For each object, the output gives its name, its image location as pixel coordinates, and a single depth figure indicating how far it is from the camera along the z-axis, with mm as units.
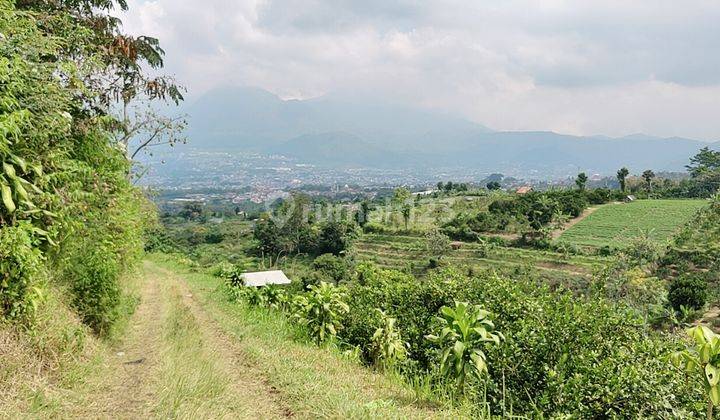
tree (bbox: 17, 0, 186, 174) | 6242
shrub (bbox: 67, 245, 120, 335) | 5668
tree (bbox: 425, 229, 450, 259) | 45250
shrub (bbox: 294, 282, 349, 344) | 6984
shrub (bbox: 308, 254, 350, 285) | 34844
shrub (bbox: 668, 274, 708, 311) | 26797
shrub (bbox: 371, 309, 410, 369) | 5855
